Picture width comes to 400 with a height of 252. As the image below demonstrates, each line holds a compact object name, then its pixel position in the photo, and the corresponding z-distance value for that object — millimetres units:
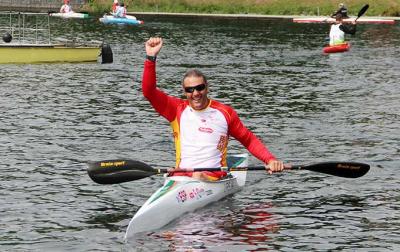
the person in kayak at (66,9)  95500
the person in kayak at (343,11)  65300
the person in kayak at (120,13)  86062
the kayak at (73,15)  93400
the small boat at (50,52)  44094
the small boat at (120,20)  85500
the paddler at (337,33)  54562
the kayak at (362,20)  86500
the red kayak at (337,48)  54812
